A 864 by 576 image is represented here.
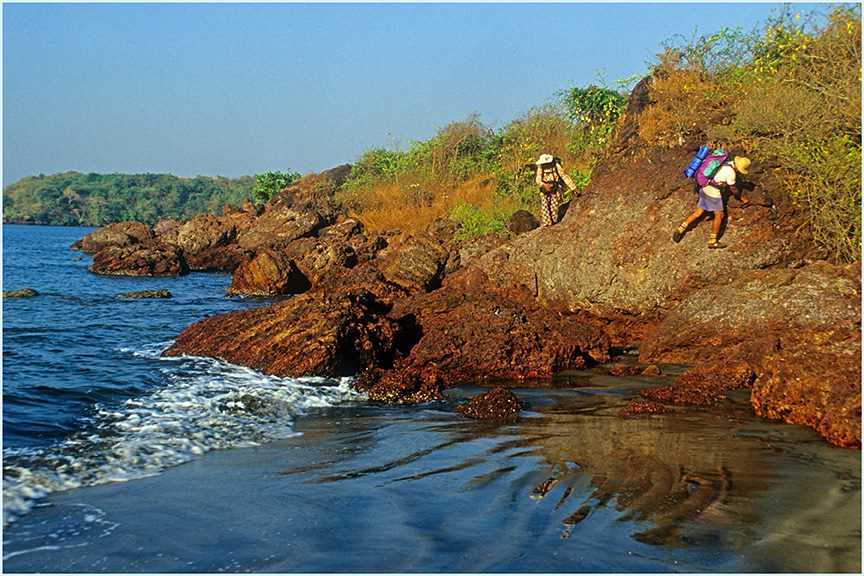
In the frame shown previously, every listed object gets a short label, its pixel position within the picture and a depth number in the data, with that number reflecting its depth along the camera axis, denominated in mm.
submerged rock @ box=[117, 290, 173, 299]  18391
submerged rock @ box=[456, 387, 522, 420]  7496
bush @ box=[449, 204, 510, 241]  17930
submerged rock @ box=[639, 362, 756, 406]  7867
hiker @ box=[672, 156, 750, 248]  10586
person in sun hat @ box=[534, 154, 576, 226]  14383
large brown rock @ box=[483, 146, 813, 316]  10727
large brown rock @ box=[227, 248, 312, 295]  19656
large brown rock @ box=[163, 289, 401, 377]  9367
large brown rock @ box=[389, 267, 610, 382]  9523
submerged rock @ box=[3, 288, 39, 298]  18875
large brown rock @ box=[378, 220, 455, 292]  16109
